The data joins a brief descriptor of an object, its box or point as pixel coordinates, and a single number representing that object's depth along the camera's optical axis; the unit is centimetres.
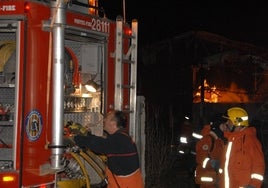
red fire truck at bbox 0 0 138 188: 492
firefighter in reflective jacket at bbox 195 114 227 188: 774
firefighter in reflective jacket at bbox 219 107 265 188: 596
